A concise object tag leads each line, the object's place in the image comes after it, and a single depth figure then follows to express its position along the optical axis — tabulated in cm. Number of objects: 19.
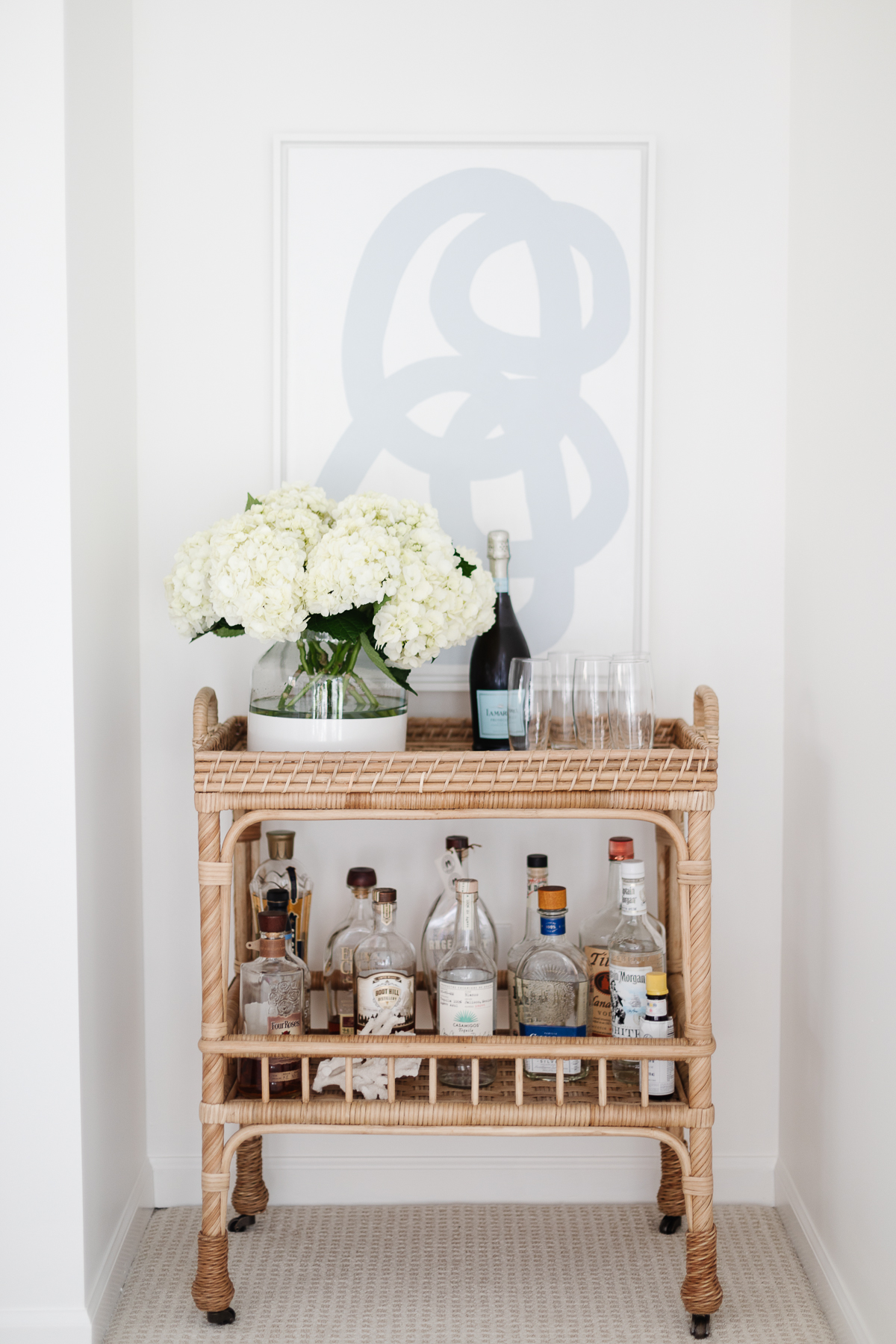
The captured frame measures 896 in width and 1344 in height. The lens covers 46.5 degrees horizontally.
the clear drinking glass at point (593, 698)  150
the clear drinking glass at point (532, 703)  150
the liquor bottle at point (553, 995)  156
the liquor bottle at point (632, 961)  150
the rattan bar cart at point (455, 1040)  141
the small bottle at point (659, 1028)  148
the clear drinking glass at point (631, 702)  149
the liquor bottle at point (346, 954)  162
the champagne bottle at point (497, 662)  163
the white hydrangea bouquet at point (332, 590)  136
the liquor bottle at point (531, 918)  160
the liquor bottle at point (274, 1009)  153
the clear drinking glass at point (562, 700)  151
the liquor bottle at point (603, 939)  158
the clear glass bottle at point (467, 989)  150
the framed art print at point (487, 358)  177
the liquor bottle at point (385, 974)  153
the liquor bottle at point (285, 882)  168
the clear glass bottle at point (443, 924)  168
